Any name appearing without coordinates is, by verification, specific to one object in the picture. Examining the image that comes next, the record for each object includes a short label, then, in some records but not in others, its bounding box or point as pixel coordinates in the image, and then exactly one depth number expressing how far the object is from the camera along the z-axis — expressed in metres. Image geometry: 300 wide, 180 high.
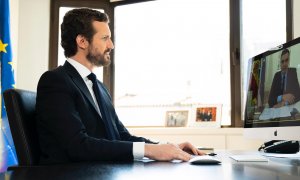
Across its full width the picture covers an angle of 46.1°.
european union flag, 2.87
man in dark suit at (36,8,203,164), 1.24
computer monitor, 1.55
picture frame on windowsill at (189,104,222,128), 3.28
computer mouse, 1.14
